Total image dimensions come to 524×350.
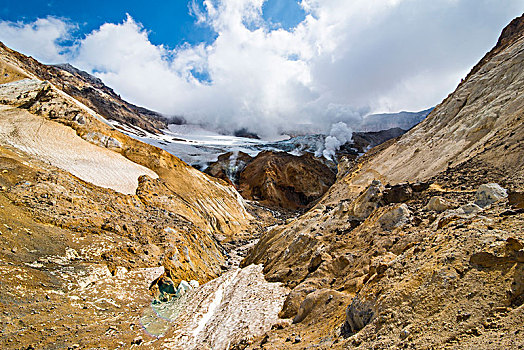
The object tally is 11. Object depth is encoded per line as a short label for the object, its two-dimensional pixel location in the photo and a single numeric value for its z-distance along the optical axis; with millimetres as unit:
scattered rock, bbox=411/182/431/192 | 16602
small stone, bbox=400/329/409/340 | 5422
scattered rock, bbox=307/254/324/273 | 14330
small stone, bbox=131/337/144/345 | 12133
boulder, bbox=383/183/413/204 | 16391
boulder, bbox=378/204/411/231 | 13469
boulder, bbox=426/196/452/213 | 12286
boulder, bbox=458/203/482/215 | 10578
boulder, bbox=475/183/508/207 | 11070
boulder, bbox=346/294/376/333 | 6742
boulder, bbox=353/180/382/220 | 17859
